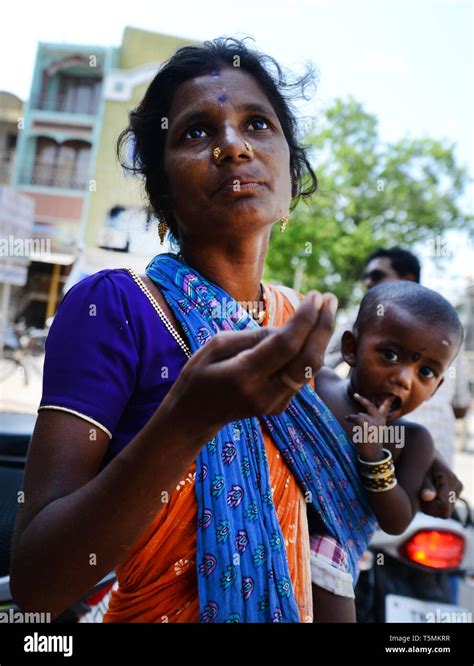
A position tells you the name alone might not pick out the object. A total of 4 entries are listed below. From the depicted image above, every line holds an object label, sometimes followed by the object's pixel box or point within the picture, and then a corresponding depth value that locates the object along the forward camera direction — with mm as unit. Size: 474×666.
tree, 9055
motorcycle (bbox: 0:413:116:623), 1452
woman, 690
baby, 1128
